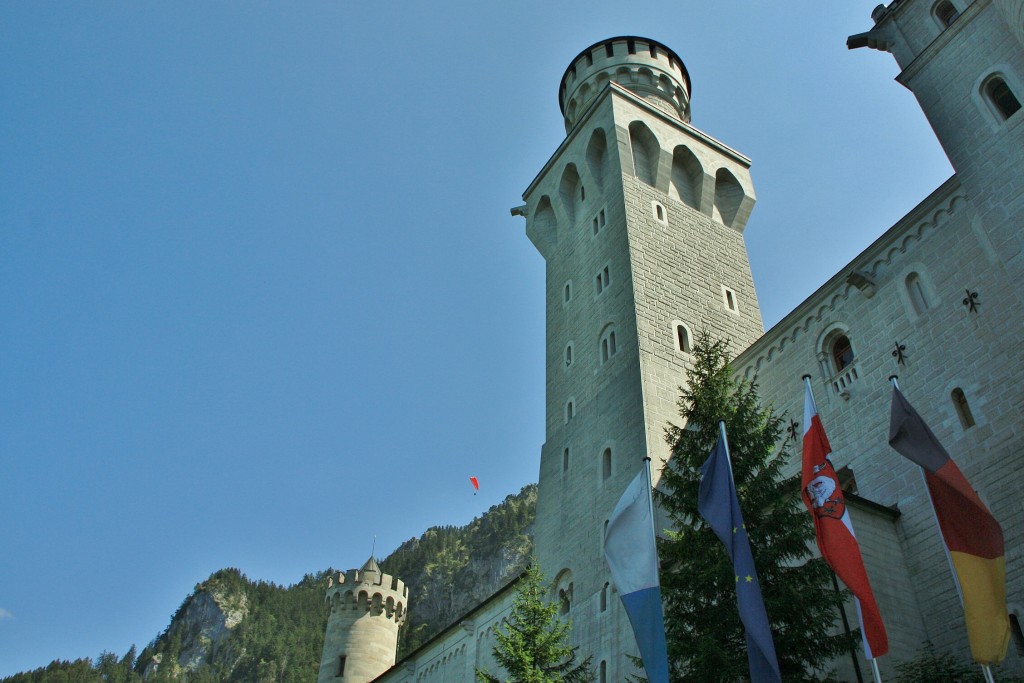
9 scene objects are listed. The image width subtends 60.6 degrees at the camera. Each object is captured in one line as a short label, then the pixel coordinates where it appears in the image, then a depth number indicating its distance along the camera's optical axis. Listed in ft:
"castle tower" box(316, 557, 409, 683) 122.52
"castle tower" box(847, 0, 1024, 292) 49.44
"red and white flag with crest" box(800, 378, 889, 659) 35.01
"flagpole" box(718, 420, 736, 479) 40.62
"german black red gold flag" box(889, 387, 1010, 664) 34.91
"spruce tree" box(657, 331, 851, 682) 39.22
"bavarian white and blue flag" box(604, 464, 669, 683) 36.81
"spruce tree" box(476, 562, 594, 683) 52.44
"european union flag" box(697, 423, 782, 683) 33.94
